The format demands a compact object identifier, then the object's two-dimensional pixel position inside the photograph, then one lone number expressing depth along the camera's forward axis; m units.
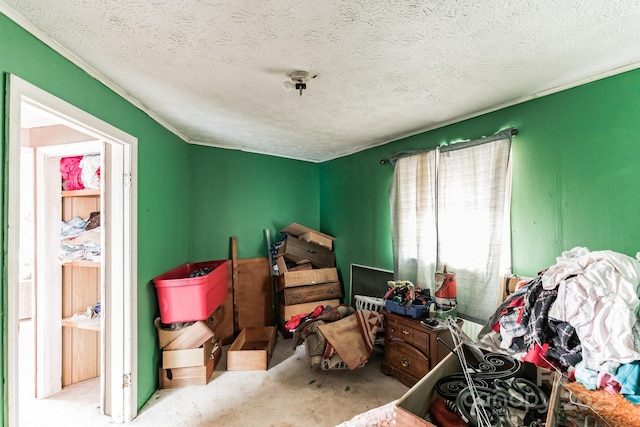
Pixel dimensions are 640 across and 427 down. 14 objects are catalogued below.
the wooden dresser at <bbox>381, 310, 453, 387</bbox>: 2.19
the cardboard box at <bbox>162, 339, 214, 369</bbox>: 2.37
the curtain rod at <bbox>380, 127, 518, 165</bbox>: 2.14
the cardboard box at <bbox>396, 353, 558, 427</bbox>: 0.69
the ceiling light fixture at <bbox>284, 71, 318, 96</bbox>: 1.69
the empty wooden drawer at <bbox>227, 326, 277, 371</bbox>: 2.67
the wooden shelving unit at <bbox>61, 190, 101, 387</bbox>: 2.46
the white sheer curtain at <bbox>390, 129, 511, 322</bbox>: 2.21
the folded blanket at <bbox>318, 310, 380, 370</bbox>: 2.48
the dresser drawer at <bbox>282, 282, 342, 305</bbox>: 3.33
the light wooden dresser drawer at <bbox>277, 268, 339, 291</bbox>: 3.34
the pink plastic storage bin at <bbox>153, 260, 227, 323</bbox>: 2.28
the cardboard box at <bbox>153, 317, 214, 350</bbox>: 2.37
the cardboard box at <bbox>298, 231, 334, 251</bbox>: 3.66
